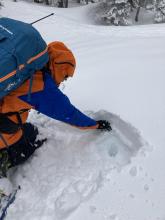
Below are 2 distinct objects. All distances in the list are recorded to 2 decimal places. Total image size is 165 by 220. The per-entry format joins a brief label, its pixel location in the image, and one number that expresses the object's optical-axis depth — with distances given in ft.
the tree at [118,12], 44.39
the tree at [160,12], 45.83
